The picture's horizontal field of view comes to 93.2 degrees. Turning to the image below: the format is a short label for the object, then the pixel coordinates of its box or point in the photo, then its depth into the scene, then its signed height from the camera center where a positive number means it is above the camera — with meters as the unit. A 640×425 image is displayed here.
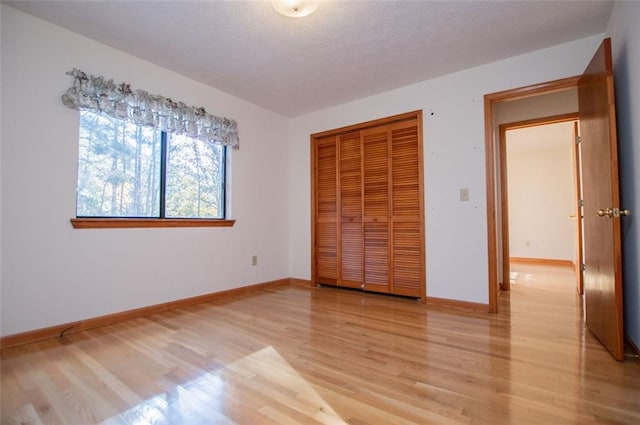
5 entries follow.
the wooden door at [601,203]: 1.74 +0.13
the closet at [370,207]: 3.21 +0.19
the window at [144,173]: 2.39 +0.46
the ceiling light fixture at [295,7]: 1.91 +1.38
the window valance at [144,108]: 2.28 +1.00
